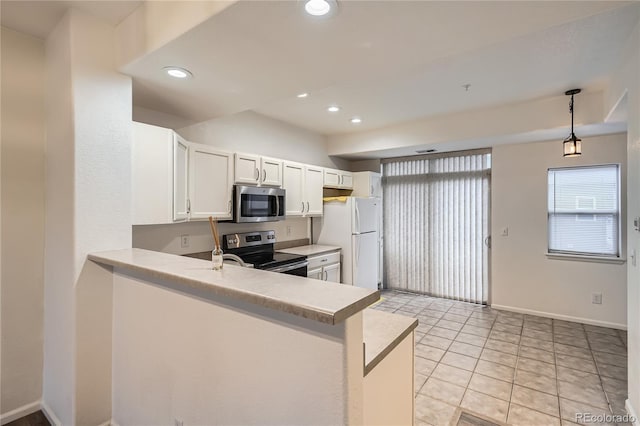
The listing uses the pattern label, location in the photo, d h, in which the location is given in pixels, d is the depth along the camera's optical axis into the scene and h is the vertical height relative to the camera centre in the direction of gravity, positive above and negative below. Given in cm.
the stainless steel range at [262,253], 336 -50
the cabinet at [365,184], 509 +46
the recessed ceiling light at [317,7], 131 +89
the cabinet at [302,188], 396 +31
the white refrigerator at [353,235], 454 -36
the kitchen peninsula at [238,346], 95 -54
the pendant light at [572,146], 295 +63
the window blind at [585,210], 378 +1
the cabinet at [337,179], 461 +51
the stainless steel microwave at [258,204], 322 +9
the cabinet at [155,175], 213 +27
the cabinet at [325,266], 402 -76
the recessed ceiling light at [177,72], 193 +89
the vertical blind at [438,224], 467 -21
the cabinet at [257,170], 327 +47
